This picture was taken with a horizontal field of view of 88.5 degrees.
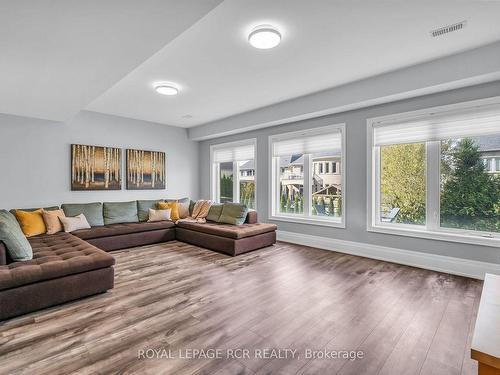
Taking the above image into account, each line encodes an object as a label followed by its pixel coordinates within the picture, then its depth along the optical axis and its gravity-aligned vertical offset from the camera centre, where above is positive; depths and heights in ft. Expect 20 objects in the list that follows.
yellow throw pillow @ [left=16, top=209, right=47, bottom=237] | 13.04 -1.98
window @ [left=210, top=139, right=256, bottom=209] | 20.18 +1.14
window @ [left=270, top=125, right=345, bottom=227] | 15.37 +0.62
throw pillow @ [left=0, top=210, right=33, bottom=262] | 8.27 -1.96
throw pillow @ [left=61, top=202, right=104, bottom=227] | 15.55 -1.60
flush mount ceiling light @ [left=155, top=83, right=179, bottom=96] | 12.79 +4.89
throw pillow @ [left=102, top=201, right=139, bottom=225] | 16.99 -1.86
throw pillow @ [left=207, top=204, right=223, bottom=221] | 17.56 -1.82
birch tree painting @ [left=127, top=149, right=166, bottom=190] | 19.31 +1.23
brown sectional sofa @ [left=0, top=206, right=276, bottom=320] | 7.59 -2.91
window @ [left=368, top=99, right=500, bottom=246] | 10.69 +0.63
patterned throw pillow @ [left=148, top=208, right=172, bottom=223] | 18.01 -2.09
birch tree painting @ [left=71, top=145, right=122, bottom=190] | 16.89 +1.19
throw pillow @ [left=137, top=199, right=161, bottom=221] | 18.29 -1.61
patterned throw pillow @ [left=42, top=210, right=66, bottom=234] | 13.79 -1.99
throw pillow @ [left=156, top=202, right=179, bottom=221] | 18.94 -1.61
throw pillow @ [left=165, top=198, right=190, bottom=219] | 19.65 -1.65
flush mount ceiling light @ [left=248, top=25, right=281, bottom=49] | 8.08 +4.86
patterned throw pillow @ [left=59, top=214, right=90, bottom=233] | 14.32 -2.17
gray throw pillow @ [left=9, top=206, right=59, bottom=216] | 14.48 -1.40
